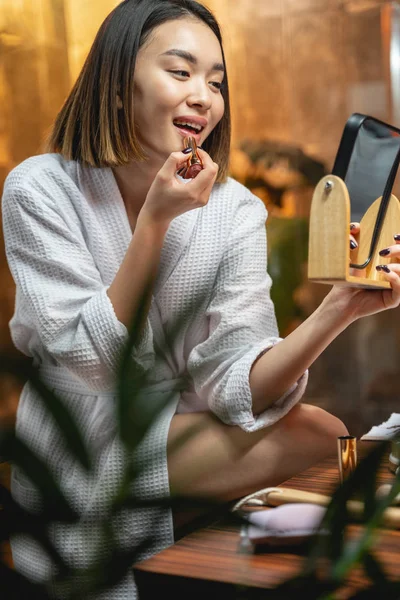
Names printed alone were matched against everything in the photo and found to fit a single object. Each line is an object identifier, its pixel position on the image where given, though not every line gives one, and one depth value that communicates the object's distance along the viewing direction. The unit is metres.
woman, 1.47
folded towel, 1.52
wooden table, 1.10
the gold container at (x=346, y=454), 1.29
